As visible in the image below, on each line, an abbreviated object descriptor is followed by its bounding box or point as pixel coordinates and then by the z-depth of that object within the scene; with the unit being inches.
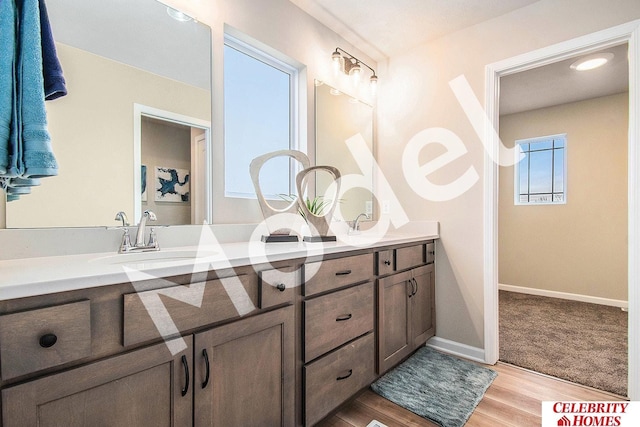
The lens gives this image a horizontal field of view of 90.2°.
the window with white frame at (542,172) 158.6
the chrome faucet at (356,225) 98.0
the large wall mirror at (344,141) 92.3
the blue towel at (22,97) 33.1
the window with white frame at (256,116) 72.9
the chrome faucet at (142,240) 50.9
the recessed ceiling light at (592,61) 106.4
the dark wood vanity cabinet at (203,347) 28.9
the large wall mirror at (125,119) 48.6
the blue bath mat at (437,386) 64.8
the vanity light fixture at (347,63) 93.2
